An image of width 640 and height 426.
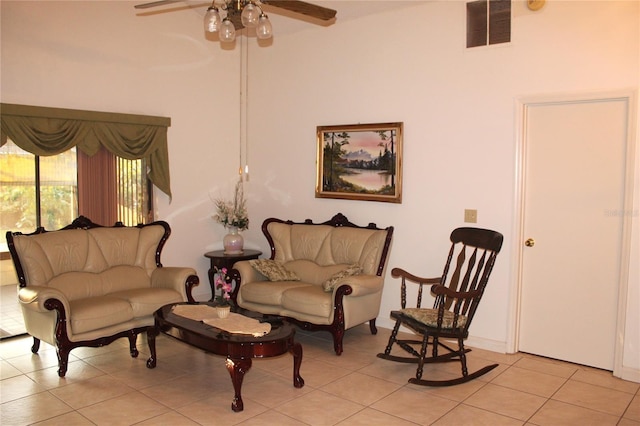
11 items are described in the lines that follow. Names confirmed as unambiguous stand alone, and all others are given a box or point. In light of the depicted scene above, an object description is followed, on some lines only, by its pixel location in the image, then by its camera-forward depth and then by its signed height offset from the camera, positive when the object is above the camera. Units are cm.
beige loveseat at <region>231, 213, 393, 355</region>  471 -90
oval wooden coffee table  351 -109
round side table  587 -86
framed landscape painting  535 +22
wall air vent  457 +141
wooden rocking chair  397 -99
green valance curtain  477 +45
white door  419 -35
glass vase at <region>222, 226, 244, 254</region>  606 -71
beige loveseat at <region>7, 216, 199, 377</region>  408 -89
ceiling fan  322 +106
